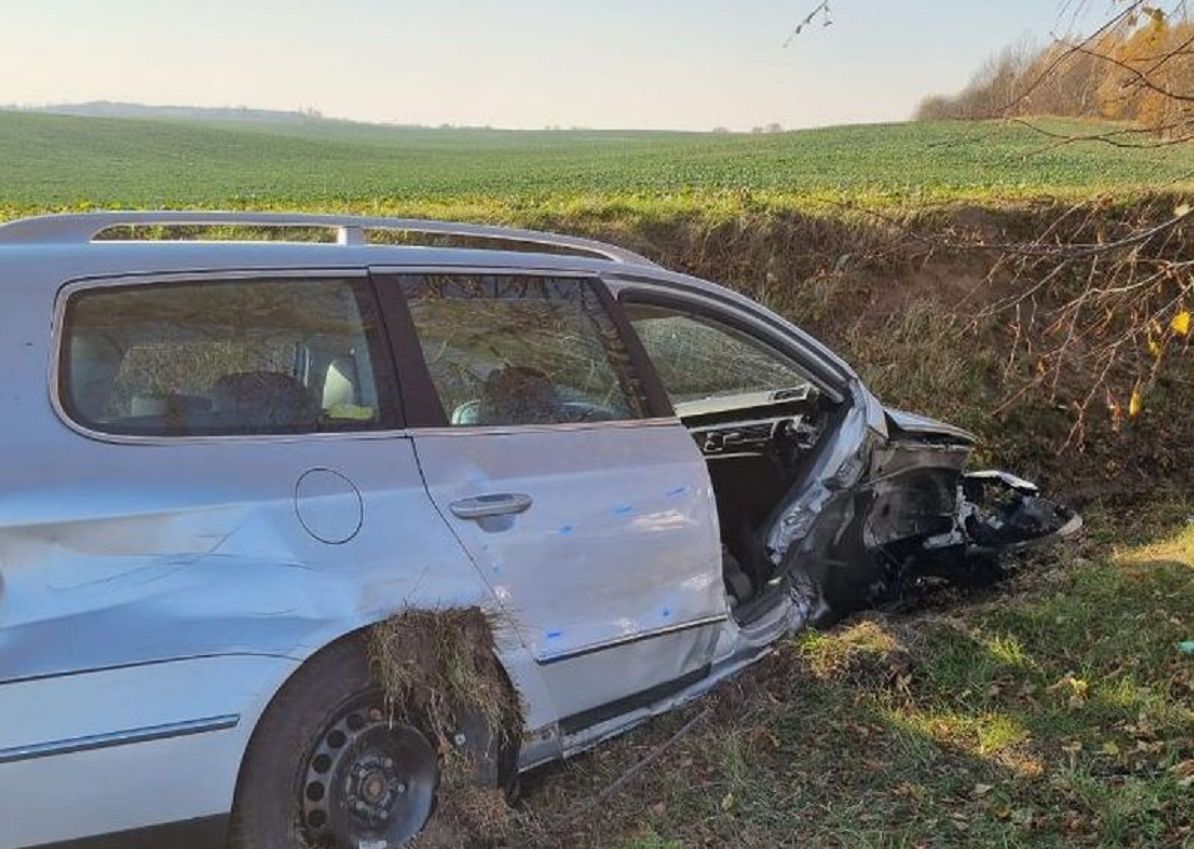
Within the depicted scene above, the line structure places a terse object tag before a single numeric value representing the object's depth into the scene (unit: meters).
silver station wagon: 2.49
